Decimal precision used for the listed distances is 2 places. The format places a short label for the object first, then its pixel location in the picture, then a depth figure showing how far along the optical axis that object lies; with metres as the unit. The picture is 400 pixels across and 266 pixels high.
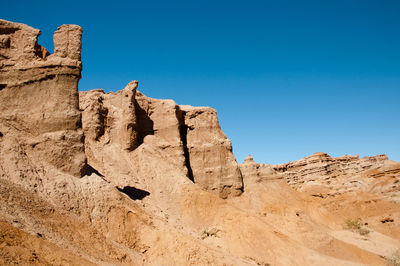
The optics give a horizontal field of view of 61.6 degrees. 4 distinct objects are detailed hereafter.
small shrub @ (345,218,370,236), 34.06
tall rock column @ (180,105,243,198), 31.94
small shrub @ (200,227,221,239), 22.43
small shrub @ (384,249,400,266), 24.66
